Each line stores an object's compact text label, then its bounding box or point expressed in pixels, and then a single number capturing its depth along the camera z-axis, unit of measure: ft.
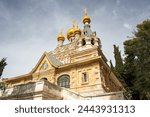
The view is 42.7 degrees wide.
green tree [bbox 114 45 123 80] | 116.94
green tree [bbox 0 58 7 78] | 74.61
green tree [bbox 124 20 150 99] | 54.39
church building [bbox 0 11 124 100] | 50.55
